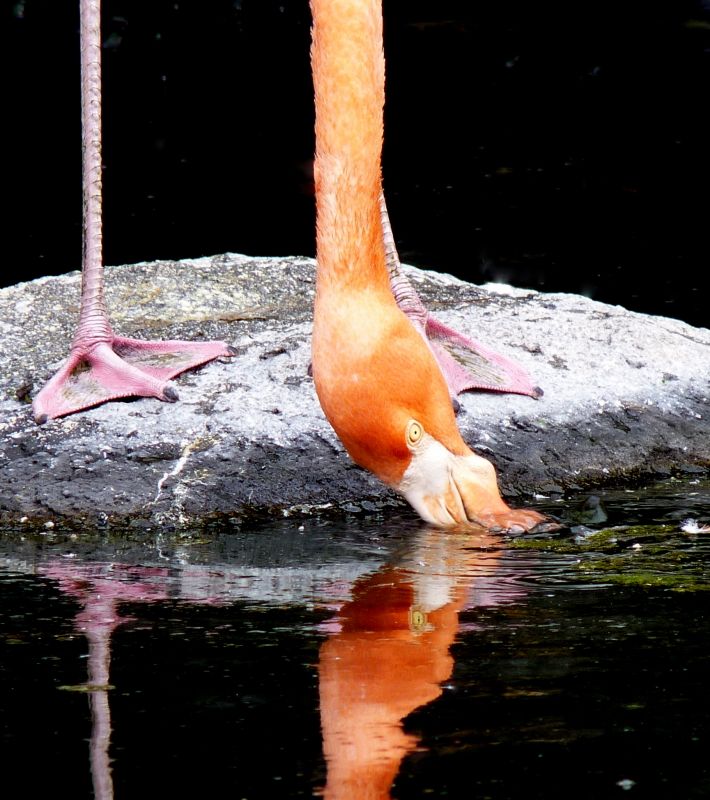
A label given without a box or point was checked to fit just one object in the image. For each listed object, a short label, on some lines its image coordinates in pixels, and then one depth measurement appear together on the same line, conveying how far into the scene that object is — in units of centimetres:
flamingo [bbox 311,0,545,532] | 761
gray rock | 866
